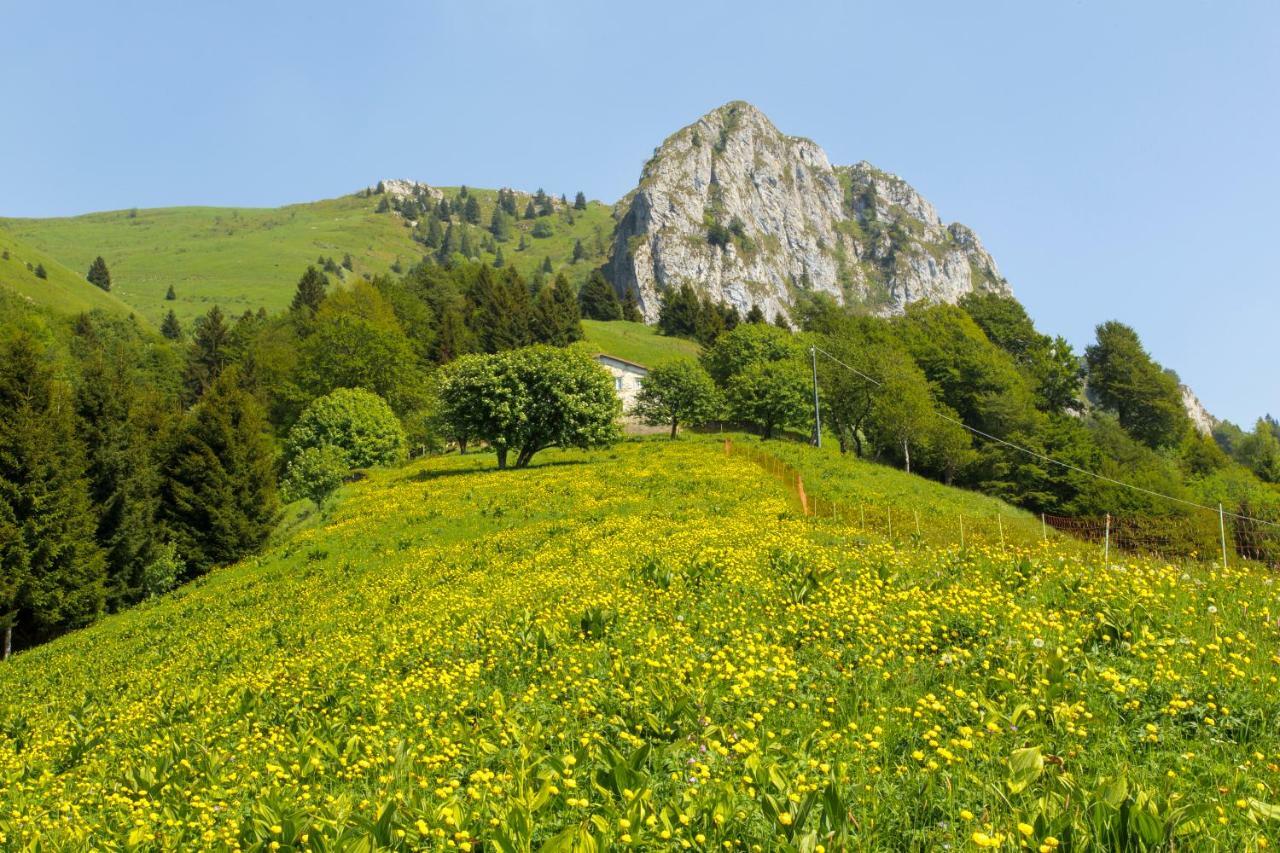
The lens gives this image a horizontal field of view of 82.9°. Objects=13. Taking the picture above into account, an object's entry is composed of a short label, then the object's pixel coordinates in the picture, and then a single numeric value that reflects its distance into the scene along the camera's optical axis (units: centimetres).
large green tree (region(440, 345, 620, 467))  5144
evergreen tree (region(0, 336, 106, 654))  3058
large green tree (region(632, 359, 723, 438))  7712
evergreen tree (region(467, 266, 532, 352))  11194
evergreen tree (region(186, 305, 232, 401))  10950
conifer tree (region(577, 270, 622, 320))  15675
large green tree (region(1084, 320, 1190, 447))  9319
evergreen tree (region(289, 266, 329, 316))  12781
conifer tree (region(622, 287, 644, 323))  16058
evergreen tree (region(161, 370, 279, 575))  4081
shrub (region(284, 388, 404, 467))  6406
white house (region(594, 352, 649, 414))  10362
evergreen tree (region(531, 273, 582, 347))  11525
